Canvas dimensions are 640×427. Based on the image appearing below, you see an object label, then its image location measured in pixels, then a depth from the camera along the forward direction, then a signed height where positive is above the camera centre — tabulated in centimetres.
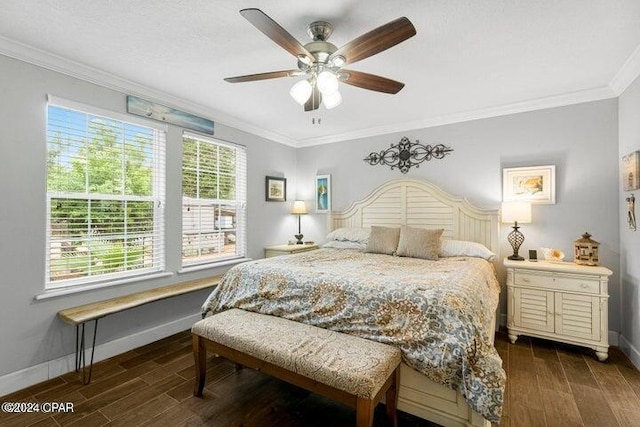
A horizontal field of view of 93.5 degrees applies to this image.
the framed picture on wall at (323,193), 472 +33
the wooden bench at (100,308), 232 -78
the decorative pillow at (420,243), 319 -32
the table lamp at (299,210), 470 +5
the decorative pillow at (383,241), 346 -32
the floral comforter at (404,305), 162 -62
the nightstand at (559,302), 264 -82
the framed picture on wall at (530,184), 319 +33
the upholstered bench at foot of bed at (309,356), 149 -80
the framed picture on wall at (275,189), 449 +38
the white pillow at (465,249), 316 -38
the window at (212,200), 345 +16
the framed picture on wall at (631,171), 245 +37
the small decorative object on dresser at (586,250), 284 -34
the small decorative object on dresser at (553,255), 307 -42
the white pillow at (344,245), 384 -41
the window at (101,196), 247 +16
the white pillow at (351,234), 393 -28
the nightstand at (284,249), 421 -51
